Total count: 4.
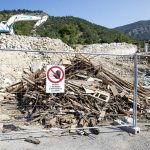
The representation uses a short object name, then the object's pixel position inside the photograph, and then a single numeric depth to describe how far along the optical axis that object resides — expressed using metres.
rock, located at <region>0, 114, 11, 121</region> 4.85
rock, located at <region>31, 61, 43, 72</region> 8.64
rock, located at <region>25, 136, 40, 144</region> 3.83
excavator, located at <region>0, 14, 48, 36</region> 15.75
